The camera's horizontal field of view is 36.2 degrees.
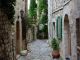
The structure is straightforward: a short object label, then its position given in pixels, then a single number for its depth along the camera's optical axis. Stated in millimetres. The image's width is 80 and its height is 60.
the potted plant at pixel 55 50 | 7015
